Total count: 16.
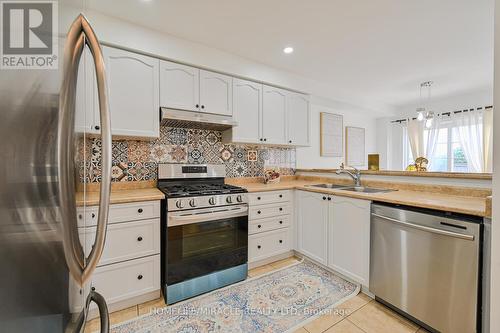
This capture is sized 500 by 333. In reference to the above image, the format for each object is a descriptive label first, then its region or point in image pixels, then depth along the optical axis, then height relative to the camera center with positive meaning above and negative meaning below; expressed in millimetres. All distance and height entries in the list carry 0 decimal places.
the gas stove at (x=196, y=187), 1842 -238
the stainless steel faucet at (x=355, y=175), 2488 -123
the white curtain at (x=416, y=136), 4477 +579
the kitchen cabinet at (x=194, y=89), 2133 +776
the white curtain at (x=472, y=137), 3744 +483
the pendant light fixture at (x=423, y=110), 3157 +816
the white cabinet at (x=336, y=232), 1901 -668
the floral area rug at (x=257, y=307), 1550 -1138
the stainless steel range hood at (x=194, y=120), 2080 +446
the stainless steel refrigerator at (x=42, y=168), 309 -7
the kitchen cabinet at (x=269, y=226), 2328 -689
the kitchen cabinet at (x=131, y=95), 1886 +620
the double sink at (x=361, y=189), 2299 -273
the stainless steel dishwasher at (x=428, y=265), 1284 -677
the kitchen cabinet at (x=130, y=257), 1610 -713
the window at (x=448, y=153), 4035 +214
